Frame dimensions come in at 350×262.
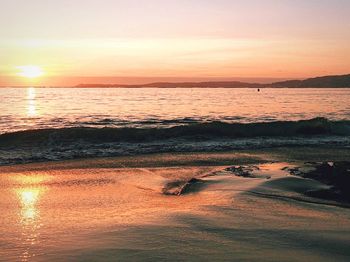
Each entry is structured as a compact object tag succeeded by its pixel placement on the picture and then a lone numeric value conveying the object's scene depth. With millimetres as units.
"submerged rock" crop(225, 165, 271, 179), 8922
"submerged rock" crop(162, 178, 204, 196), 7691
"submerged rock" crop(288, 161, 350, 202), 7013
